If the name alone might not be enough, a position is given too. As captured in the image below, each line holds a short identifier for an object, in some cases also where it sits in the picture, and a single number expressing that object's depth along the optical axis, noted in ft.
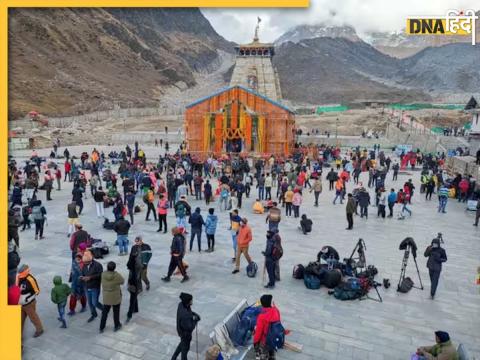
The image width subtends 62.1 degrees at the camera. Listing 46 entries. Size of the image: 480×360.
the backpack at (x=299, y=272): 30.89
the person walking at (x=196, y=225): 35.37
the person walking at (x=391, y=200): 50.21
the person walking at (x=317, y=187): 55.83
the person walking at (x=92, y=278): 23.27
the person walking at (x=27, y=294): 20.94
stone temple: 133.49
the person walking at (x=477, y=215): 47.38
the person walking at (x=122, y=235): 33.86
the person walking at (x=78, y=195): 46.21
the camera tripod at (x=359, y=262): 29.81
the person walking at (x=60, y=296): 23.02
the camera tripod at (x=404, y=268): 29.45
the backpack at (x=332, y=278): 29.09
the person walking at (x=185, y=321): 19.30
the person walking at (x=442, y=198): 53.16
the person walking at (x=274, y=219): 35.42
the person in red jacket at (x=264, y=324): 19.53
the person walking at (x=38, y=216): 39.11
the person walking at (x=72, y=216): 38.18
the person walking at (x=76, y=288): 24.53
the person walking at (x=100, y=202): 45.53
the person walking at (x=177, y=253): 28.96
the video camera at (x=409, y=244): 29.73
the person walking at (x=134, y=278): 24.34
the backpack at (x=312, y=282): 29.37
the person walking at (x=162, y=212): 40.27
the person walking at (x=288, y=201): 50.14
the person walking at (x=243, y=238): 30.99
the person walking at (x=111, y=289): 22.12
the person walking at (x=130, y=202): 44.11
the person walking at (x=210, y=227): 35.24
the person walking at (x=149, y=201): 45.46
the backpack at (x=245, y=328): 21.61
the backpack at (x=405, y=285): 29.19
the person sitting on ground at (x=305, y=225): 42.98
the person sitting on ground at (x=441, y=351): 17.39
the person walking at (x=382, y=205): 49.85
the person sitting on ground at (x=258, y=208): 51.49
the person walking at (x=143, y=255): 26.23
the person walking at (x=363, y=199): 48.80
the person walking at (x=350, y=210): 43.42
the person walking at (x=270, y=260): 28.35
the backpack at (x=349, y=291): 27.76
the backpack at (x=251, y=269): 30.96
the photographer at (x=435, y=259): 27.48
